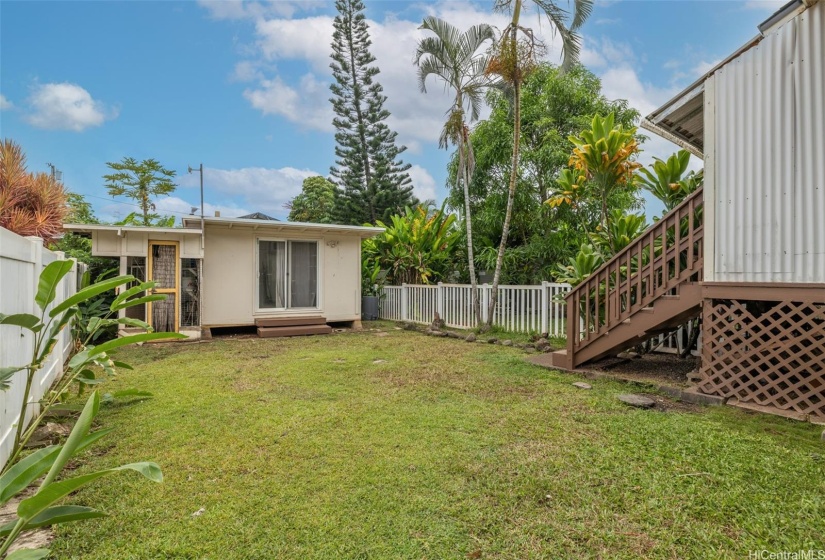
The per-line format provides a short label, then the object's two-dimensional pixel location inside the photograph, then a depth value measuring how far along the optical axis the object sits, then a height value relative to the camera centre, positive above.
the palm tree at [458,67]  9.40 +4.99
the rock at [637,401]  4.02 -1.13
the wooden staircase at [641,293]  4.59 -0.11
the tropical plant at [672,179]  5.61 +1.46
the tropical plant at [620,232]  5.89 +0.76
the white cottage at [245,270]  8.48 +0.26
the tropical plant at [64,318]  1.81 -0.16
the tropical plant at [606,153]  5.93 +1.88
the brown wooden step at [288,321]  9.36 -0.89
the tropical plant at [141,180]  23.28 +5.72
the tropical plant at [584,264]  5.95 +0.28
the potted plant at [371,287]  12.76 -0.13
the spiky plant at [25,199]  6.04 +1.27
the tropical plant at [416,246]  12.53 +1.14
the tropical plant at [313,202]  30.15 +6.18
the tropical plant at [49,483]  1.01 -0.55
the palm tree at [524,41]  7.94 +4.68
